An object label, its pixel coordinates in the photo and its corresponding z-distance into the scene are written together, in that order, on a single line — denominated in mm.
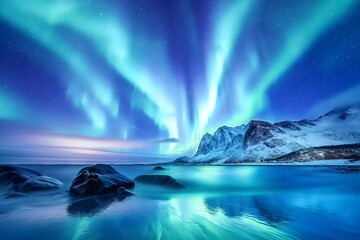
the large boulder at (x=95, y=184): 17625
